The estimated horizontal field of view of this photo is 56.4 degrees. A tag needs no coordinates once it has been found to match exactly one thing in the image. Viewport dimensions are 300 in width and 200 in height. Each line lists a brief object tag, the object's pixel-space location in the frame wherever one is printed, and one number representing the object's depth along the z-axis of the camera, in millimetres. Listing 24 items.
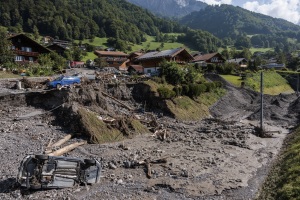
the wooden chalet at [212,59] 91438
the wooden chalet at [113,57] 108812
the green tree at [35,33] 129475
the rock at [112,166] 20912
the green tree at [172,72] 46000
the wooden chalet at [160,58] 57562
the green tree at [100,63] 85175
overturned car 16156
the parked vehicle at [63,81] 33031
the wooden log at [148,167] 19856
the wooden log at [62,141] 23816
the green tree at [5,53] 48906
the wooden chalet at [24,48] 60094
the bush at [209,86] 51316
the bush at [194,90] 45938
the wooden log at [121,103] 37438
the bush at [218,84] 55409
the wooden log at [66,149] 21709
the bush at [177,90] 42500
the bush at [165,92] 39875
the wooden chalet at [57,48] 99250
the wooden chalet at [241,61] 116069
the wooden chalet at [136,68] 64788
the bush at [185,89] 44844
